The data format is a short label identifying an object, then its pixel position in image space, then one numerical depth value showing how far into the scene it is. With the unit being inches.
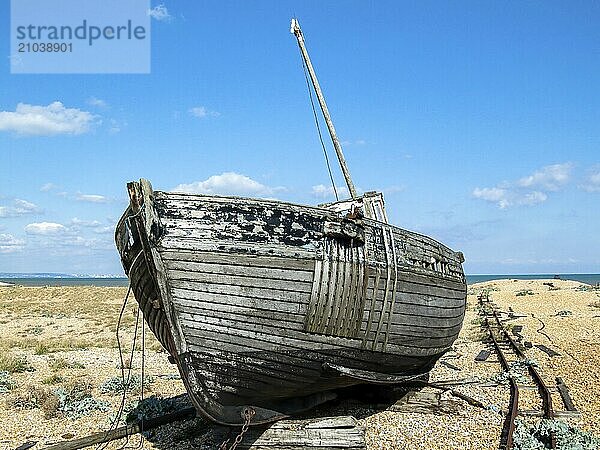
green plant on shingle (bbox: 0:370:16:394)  430.5
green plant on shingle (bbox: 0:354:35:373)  511.2
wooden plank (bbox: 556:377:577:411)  340.4
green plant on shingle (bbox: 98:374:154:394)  430.3
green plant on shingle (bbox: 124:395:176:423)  341.4
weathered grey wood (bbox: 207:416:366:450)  269.7
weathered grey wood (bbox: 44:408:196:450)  289.3
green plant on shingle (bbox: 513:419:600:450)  265.3
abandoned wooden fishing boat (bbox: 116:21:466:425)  240.8
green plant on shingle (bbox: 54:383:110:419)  369.1
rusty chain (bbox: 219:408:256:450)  252.1
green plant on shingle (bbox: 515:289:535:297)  1325.0
